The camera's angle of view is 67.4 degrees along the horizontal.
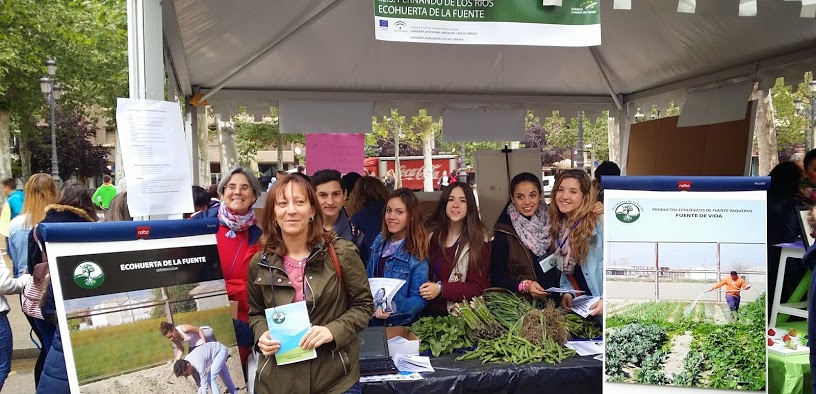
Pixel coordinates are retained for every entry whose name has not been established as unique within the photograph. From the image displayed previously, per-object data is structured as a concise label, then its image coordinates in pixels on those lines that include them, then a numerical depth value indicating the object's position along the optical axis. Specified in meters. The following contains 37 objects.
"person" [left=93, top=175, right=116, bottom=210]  12.95
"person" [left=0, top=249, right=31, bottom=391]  3.54
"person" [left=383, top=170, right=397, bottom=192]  26.43
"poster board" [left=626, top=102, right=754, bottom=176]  7.18
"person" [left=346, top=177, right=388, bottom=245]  4.43
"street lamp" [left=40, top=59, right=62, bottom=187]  14.06
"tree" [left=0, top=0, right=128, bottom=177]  13.71
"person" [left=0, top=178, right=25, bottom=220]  8.08
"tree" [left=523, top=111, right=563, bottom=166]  41.84
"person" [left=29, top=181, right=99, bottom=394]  2.82
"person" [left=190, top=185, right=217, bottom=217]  4.81
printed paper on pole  2.52
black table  2.64
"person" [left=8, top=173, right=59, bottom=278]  4.56
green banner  3.19
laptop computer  2.70
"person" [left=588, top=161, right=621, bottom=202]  5.60
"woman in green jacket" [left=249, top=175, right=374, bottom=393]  2.15
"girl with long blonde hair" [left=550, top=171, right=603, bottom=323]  3.06
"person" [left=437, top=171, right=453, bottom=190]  29.84
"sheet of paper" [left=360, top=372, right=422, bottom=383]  2.62
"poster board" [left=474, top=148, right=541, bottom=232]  9.27
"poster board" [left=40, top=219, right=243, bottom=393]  1.91
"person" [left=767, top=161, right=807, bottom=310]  3.02
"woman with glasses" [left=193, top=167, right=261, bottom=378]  2.78
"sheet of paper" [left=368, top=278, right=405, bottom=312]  2.90
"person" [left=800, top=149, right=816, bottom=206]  4.30
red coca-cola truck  31.83
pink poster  9.03
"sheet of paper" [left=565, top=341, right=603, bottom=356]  2.83
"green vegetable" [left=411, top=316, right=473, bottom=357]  2.89
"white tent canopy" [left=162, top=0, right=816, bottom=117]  5.48
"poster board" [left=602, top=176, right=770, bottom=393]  2.37
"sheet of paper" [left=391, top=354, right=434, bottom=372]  2.74
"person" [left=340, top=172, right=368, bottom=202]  5.48
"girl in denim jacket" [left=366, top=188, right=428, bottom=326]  3.17
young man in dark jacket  3.49
